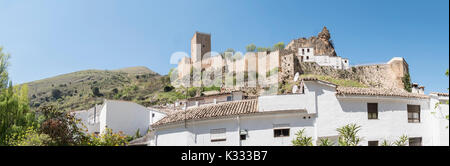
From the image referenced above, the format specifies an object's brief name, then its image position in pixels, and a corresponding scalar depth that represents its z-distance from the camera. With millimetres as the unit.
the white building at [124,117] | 26516
